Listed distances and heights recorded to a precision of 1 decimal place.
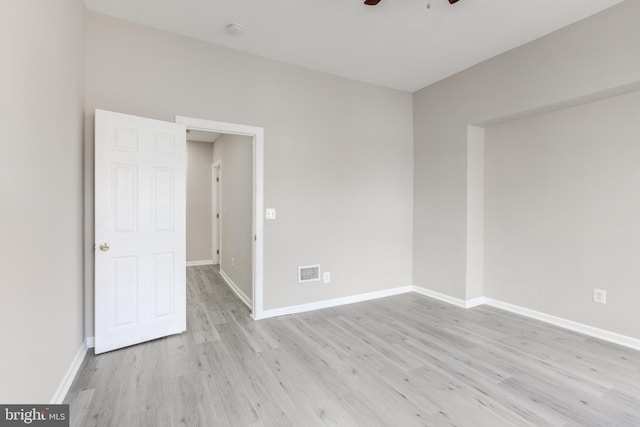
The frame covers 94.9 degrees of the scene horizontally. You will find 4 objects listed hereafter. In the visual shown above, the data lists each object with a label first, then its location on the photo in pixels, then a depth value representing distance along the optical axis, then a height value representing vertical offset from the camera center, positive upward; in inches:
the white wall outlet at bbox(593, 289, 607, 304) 110.1 -31.0
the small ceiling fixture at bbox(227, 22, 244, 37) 108.2 +68.6
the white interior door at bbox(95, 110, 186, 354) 97.7 -6.4
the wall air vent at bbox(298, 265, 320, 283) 140.3 -29.4
